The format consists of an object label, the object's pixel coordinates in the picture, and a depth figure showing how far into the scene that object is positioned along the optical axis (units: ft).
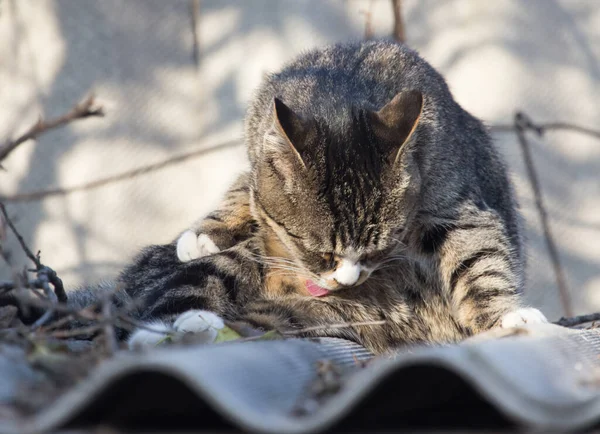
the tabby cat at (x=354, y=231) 16.38
